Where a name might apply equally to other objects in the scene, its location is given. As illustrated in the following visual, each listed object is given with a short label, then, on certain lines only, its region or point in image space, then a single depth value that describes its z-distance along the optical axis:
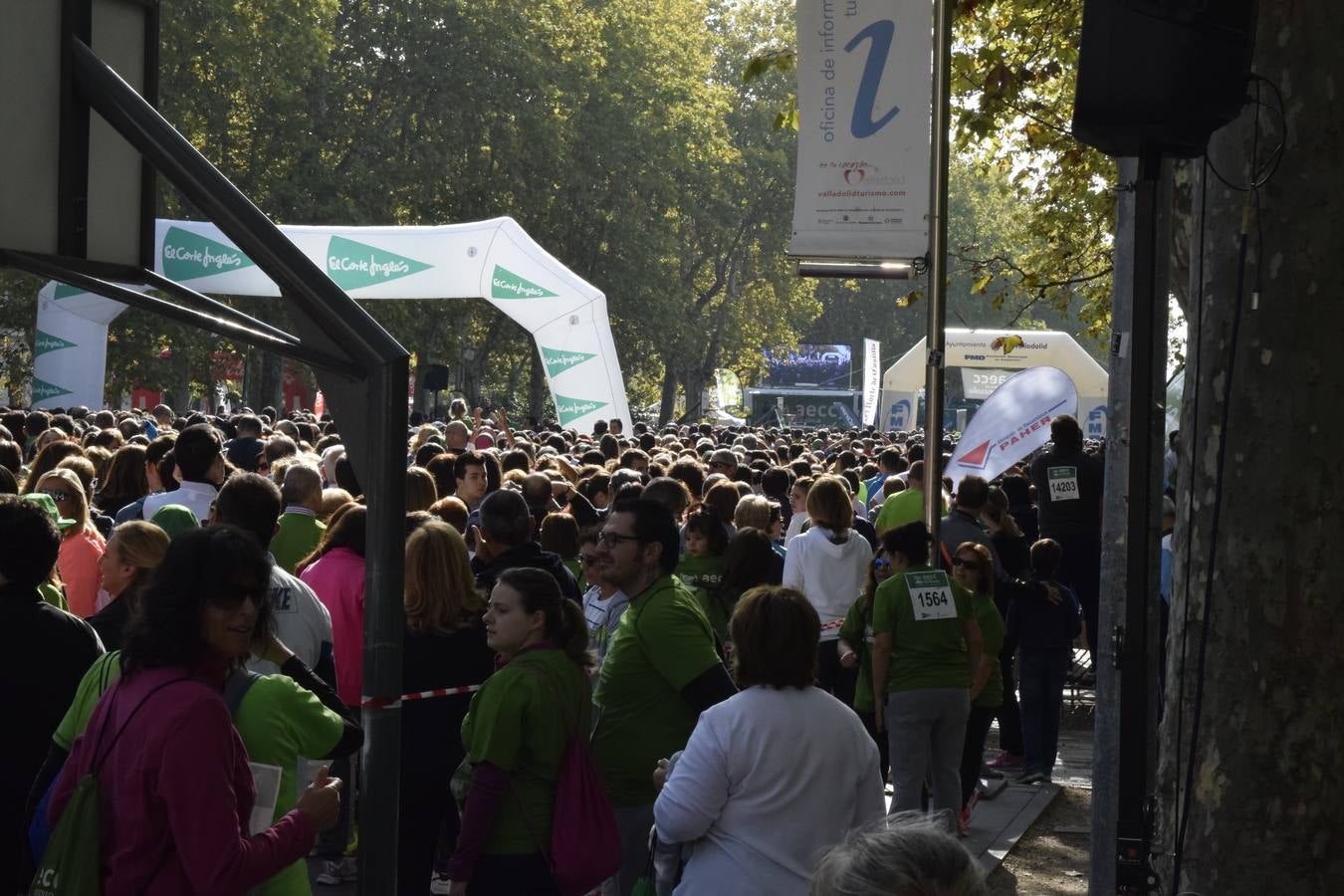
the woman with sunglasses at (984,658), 8.84
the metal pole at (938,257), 7.92
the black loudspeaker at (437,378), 33.28
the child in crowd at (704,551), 7.57
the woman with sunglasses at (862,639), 8.55
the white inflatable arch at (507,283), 22.89
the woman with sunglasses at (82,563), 7.11
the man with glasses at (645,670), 5.16
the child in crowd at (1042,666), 10.67
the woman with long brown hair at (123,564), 5.81
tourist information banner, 7.99
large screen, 89.25
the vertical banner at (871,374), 46.66
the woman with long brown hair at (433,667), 6.00
